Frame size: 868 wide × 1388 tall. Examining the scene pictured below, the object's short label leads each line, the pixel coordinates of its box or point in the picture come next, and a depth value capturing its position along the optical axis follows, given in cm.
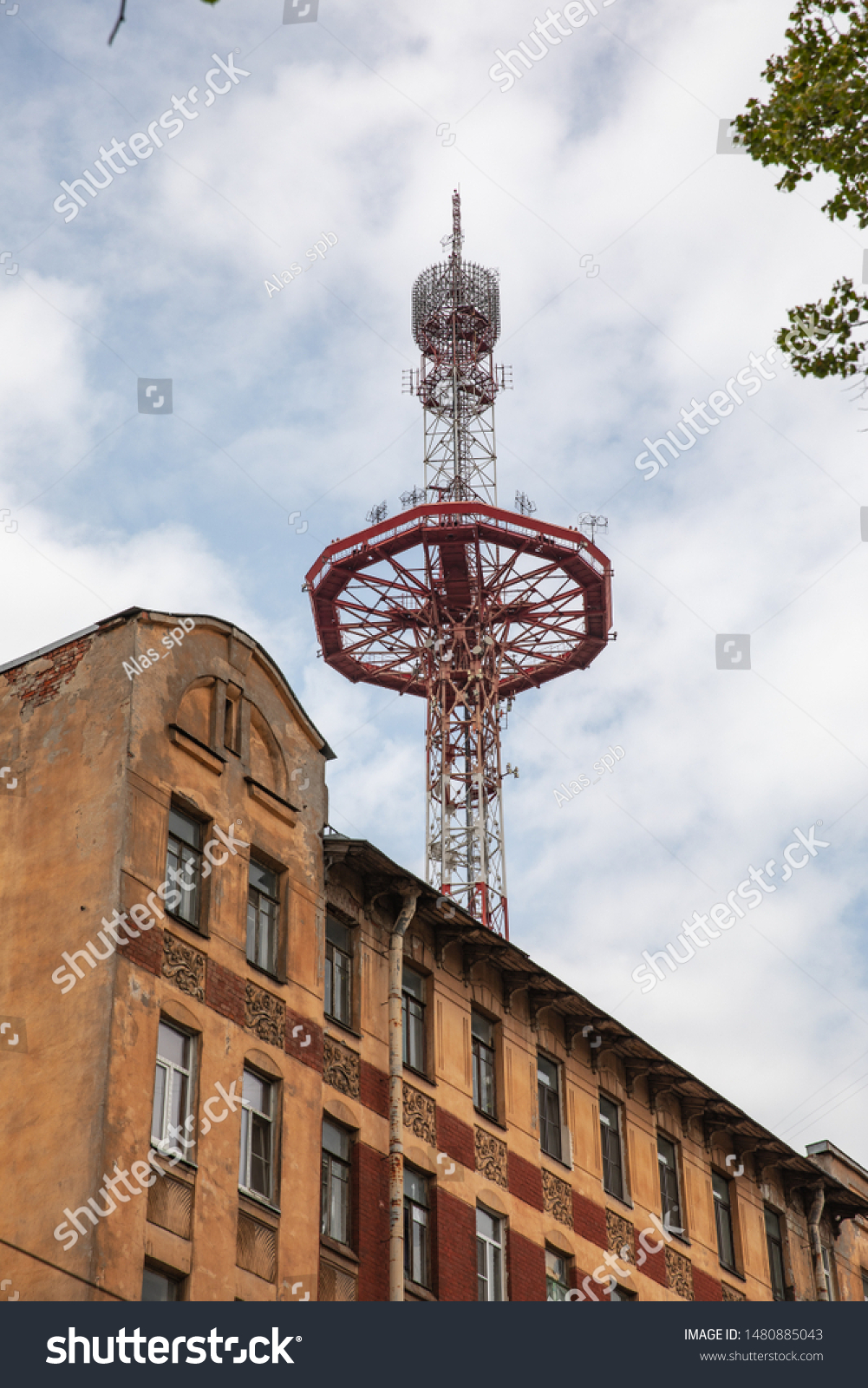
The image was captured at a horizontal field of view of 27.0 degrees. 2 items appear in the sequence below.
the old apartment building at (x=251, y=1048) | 2178
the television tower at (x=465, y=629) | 4725
